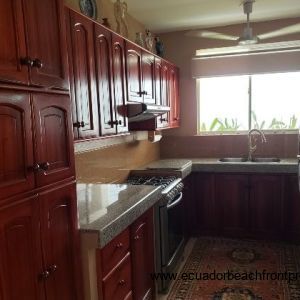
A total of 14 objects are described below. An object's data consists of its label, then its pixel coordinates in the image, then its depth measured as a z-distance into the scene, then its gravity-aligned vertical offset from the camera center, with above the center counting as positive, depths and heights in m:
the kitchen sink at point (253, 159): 3.88 -0.52
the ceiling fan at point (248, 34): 3.18 +0.96
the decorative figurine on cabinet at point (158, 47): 3.90 +0.86
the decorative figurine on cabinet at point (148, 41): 3.50 +0.84
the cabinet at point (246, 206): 3.56 -1.00
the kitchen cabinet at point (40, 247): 1.09 -0.46
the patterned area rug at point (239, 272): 2.65 -1.41
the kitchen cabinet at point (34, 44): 1.07 +0.29
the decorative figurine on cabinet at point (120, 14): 2.92 +0.96
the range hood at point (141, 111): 2.56 +0.07
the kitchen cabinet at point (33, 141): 1.08 -0.06
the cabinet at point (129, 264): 1.67 -0.83
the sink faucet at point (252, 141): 3.96 -0.31
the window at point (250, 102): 3.97 +0.17
